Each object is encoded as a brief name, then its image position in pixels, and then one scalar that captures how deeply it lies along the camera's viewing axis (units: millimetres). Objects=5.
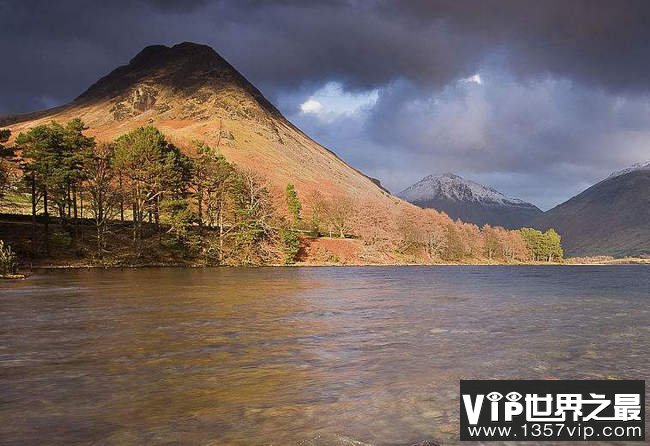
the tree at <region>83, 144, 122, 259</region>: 75062
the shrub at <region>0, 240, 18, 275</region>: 51281
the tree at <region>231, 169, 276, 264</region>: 95250
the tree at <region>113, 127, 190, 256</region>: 81250
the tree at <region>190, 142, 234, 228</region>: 94938
